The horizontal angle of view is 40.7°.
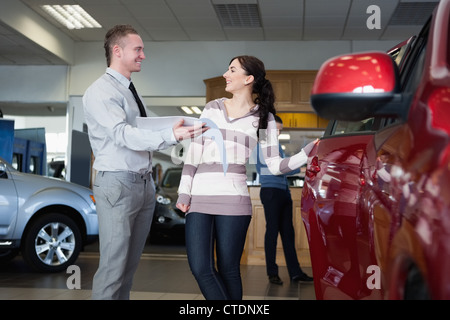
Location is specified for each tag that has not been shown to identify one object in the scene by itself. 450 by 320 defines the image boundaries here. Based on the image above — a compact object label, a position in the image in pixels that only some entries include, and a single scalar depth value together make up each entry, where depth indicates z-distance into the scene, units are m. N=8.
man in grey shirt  2.59
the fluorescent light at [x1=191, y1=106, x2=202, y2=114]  14.06
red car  1.05
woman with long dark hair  2.63
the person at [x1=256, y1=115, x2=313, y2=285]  5.84
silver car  6.13
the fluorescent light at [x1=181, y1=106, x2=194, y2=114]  13.96
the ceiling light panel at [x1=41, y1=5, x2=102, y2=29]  9.27
